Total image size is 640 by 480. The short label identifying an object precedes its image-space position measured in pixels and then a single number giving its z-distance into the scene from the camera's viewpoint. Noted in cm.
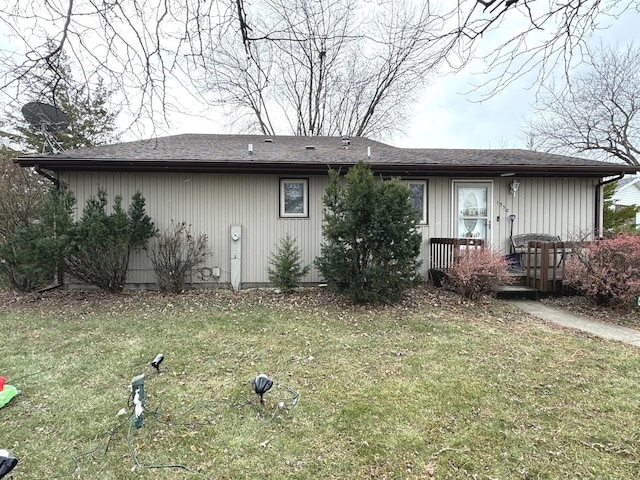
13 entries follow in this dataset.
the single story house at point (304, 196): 689
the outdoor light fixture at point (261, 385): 254
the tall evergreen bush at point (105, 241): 584
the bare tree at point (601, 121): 1480
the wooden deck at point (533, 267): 605
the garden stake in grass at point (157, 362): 313
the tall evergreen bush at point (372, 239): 539
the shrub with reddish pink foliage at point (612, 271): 502
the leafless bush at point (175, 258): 651
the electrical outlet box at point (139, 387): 236
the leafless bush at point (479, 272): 559
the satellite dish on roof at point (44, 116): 403
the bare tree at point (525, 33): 298
